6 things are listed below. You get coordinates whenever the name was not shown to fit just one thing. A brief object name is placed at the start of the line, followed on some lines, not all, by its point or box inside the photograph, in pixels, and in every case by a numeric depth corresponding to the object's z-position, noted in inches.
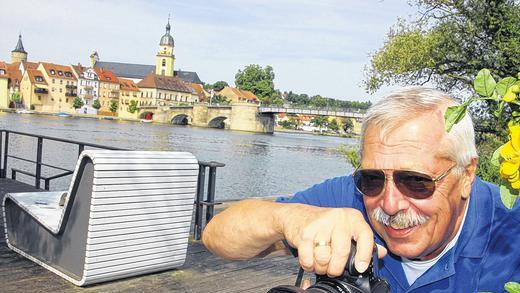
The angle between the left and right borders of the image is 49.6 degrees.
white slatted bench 140.0
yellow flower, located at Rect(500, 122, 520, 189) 25.6
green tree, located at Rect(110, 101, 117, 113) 4005.9
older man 51.4
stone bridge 2901.1
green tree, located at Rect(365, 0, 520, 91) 465.1
